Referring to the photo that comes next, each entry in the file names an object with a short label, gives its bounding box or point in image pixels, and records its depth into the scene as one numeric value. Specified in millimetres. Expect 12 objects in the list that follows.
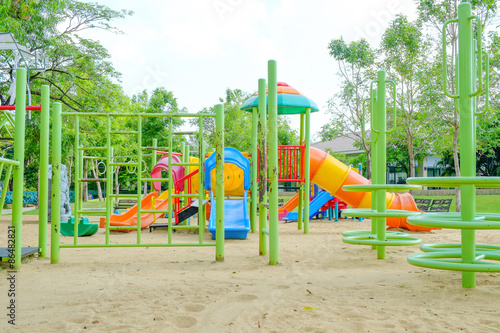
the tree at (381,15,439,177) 17062
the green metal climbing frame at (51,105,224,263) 5164
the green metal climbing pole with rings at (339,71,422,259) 5016
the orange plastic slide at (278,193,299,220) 12308
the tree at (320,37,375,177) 19484
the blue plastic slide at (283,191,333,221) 11461
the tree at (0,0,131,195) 14570
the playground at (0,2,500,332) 2932
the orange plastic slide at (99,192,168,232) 9812
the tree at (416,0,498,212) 15184
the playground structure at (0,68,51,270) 4711
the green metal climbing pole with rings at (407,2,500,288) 3314
